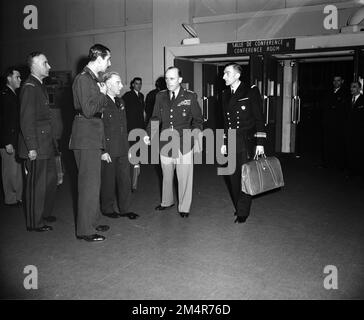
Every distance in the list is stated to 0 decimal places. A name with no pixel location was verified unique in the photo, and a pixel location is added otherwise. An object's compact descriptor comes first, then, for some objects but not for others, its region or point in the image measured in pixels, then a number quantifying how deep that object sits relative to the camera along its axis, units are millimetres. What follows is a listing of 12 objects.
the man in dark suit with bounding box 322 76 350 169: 7930
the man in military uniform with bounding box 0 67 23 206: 5293
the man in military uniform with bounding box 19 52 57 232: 4039
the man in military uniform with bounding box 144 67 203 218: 4691
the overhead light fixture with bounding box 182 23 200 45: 9250
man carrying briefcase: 4402
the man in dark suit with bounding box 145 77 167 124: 9938
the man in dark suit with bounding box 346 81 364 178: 7250
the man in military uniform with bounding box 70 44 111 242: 3711
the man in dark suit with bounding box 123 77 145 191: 7844
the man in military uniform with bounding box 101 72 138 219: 4516
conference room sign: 8297
